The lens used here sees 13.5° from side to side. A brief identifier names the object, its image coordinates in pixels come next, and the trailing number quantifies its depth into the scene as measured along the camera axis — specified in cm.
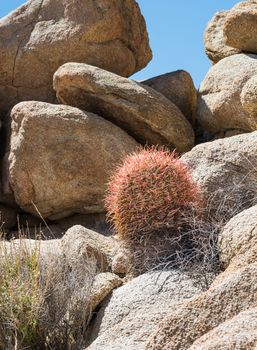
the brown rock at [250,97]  1142
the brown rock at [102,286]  901
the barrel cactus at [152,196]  938
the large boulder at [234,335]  417
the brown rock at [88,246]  1008
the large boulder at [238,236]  815
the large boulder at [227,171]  1013
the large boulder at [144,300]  785
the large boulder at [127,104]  1310
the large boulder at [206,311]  525
